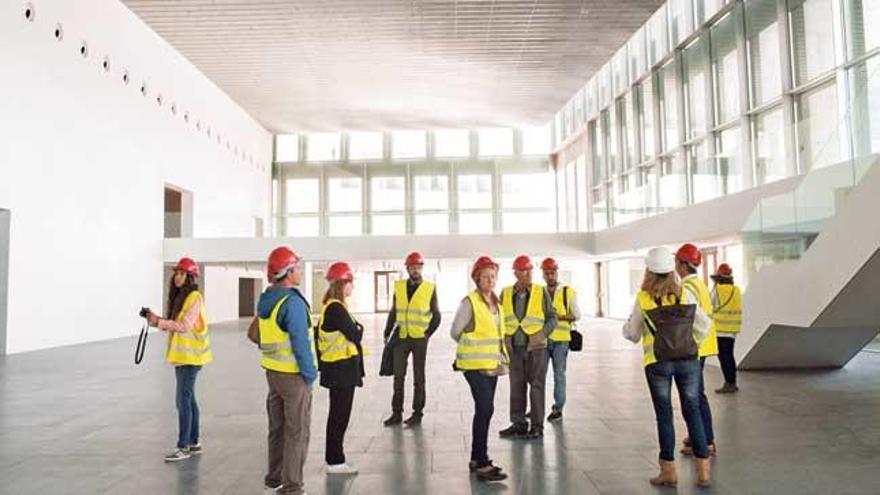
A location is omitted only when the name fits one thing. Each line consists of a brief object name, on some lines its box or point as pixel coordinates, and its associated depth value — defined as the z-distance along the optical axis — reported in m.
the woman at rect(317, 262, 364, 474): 4.68
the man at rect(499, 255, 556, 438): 6.11
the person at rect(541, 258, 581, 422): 6.71
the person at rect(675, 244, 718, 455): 4.91
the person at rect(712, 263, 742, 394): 8.48
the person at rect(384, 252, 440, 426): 6.67
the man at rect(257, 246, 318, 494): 4.20
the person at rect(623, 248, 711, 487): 4.54
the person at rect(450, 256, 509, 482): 4.77
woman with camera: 5.35
